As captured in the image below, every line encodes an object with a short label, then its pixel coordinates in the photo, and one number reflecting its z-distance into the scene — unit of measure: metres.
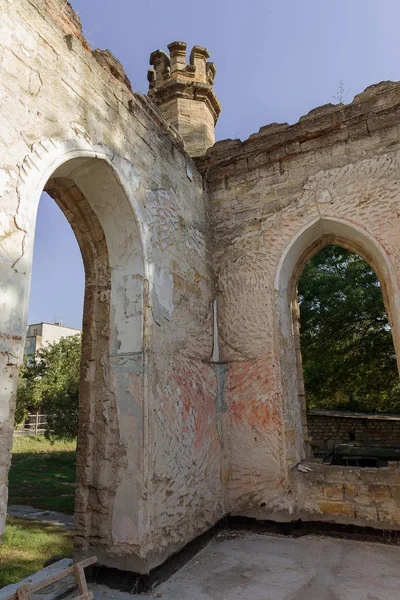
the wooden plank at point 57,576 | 2.33
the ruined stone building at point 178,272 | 2.83
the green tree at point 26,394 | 15.80
